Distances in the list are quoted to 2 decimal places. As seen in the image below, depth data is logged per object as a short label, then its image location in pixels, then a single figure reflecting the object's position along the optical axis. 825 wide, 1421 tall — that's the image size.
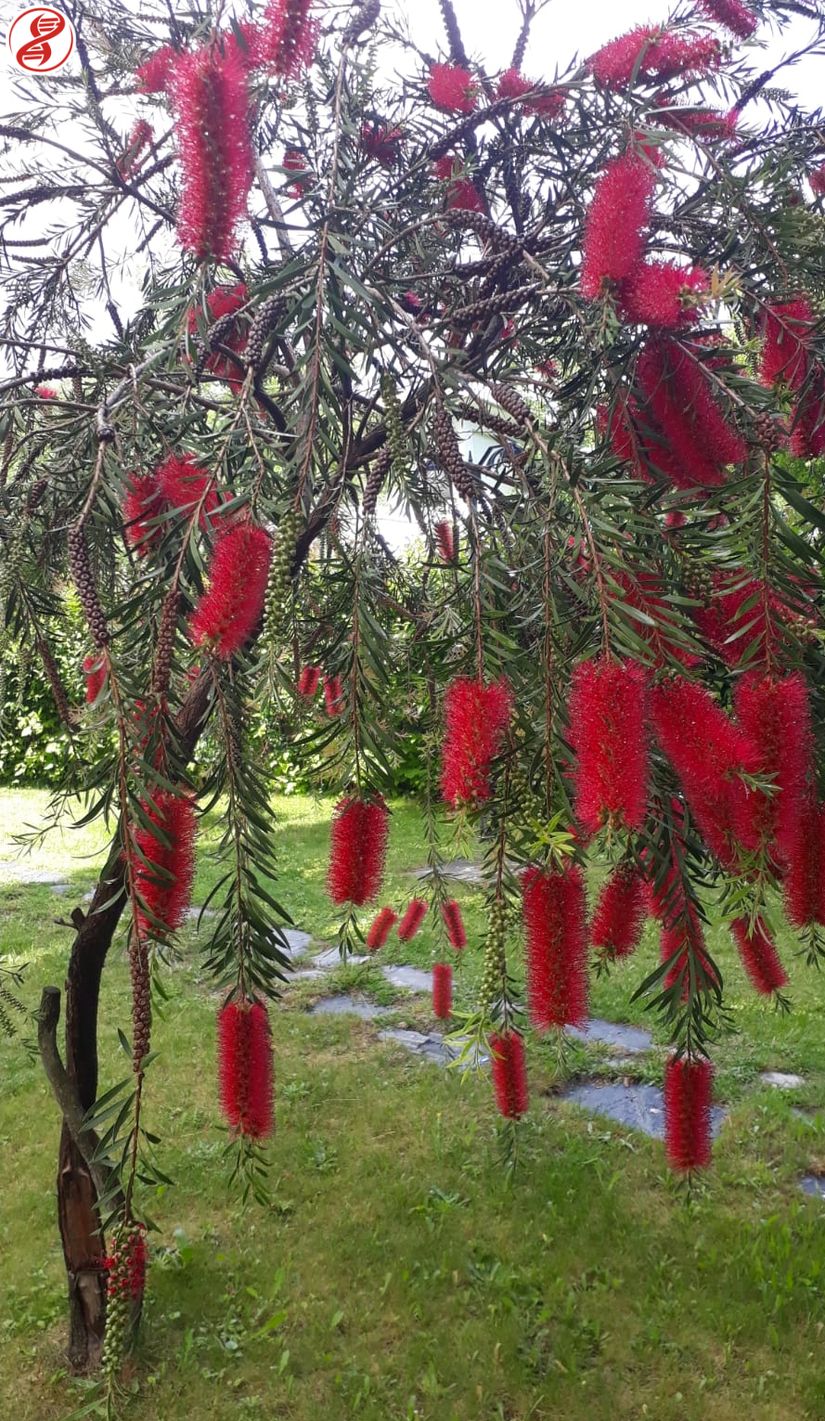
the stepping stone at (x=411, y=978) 4.57
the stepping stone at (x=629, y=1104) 3.24
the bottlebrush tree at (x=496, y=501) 0.85
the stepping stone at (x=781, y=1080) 3.49
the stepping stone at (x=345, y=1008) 4.25
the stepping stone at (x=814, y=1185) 2.84
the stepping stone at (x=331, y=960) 4.85
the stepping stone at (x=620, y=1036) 3.84
